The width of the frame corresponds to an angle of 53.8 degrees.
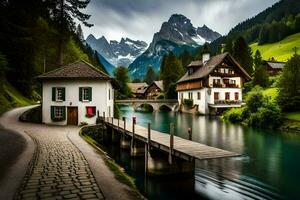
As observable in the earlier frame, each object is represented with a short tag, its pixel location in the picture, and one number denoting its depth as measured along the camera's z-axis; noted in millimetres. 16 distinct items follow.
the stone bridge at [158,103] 82125
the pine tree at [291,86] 40341
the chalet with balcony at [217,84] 65750
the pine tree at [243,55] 84438
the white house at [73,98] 34750
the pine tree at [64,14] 44453
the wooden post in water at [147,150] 17891
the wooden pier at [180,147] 14107
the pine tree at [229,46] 92369
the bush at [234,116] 48562
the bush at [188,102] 72738
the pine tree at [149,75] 163725
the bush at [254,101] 43881
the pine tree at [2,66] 34338
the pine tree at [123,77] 108156
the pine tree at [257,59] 92231
